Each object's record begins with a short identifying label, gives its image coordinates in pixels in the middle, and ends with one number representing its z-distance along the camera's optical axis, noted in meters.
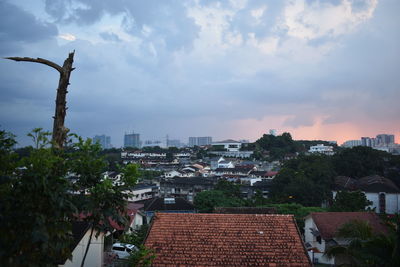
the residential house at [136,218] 21.80
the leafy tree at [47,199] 4.88
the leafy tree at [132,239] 15.31
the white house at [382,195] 33.84
